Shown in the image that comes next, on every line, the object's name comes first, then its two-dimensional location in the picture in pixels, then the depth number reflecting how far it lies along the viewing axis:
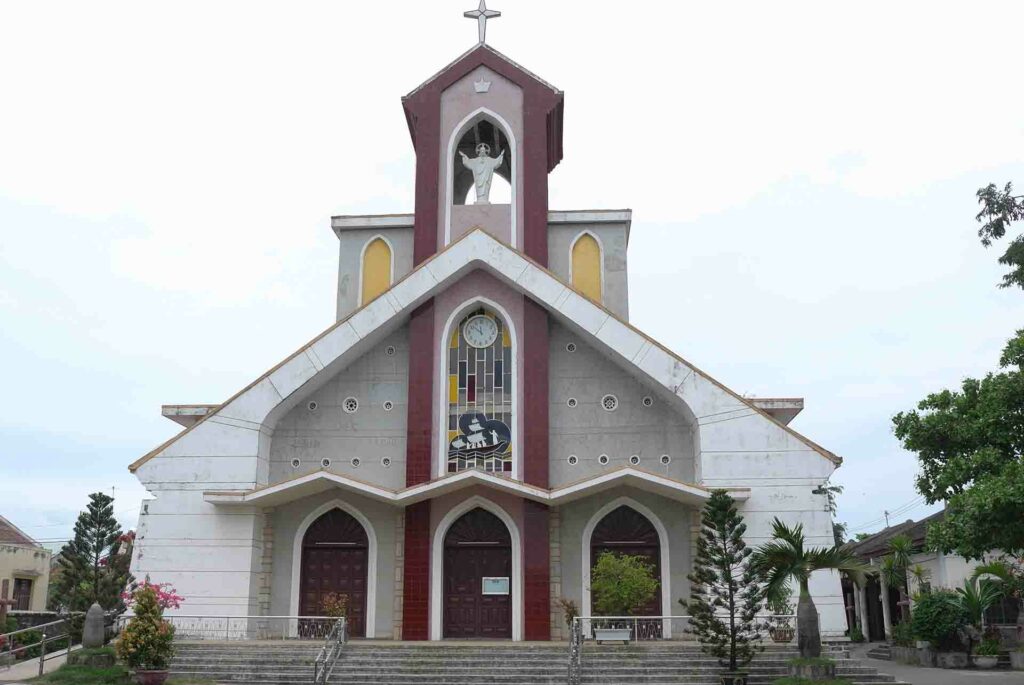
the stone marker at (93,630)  18.92
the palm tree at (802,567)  17.72
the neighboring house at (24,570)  37.50
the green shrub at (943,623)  25.48
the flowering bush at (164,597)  19.66
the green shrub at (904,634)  26.83
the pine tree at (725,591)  17.86
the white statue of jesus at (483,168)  26.48
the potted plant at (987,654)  24.55
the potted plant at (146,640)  17.02
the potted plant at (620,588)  19.75
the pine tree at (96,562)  29.22
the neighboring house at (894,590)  28.86
